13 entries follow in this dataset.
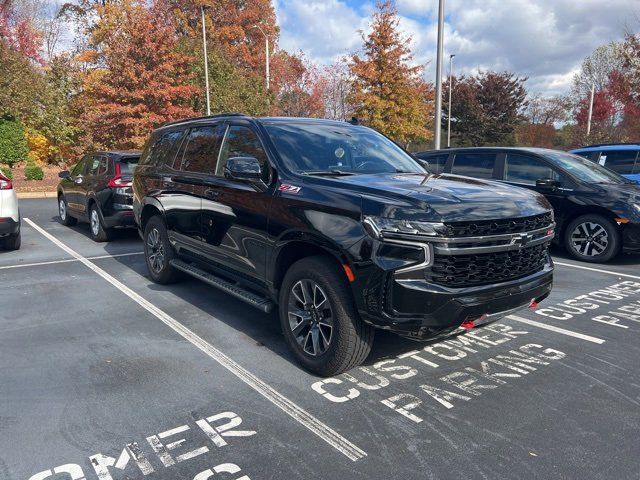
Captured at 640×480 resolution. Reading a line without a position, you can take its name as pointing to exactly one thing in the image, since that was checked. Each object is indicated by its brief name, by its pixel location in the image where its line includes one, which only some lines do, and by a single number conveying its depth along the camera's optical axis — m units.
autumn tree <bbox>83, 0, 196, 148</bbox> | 18.92
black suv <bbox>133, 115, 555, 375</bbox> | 3.17
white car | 7.70
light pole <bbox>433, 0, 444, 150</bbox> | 12.85
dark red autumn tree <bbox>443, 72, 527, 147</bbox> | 39.12
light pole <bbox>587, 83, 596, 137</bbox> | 26.60
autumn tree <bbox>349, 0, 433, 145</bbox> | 26.27
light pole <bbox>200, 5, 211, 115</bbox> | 21.99
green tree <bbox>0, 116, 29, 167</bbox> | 22.67
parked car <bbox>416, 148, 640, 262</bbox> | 7.35
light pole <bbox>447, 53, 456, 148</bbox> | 37.01
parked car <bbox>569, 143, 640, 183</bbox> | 10.09
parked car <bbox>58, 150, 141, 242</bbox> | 8.70
